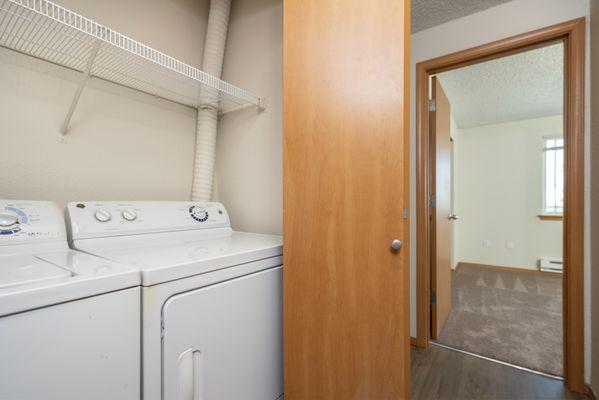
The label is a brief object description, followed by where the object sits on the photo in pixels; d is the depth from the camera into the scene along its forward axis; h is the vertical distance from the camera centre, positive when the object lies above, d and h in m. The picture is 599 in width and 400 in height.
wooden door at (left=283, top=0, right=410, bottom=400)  0.99 +0.01
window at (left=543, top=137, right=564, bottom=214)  4.15 +0.41
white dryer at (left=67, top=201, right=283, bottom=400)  0.77 -0.32
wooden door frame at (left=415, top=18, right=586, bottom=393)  1.49 +0.11
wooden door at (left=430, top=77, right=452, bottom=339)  2.10 -0.09
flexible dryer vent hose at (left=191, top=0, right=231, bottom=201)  1.70 +0.56
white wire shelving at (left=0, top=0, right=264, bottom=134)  1.03 +0.66
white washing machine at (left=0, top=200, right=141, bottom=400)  0.55 -0.29
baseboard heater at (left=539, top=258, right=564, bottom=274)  3.95 -0.92
